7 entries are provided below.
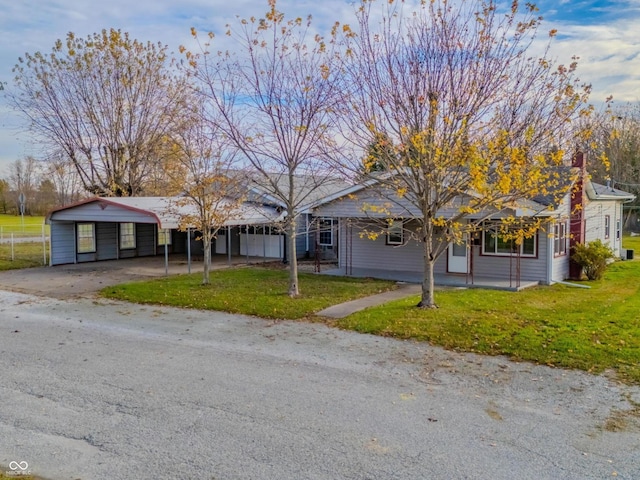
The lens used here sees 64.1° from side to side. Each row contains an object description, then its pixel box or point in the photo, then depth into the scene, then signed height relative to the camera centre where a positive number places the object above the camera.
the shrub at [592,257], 16.11 -1.04
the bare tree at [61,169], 25.22 +3.01
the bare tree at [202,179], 14.20 +1.37
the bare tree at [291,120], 11.38 +2.47
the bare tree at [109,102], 23.92 +6.03
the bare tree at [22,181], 50.75 +4.98
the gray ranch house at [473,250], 15.27 -0.81
